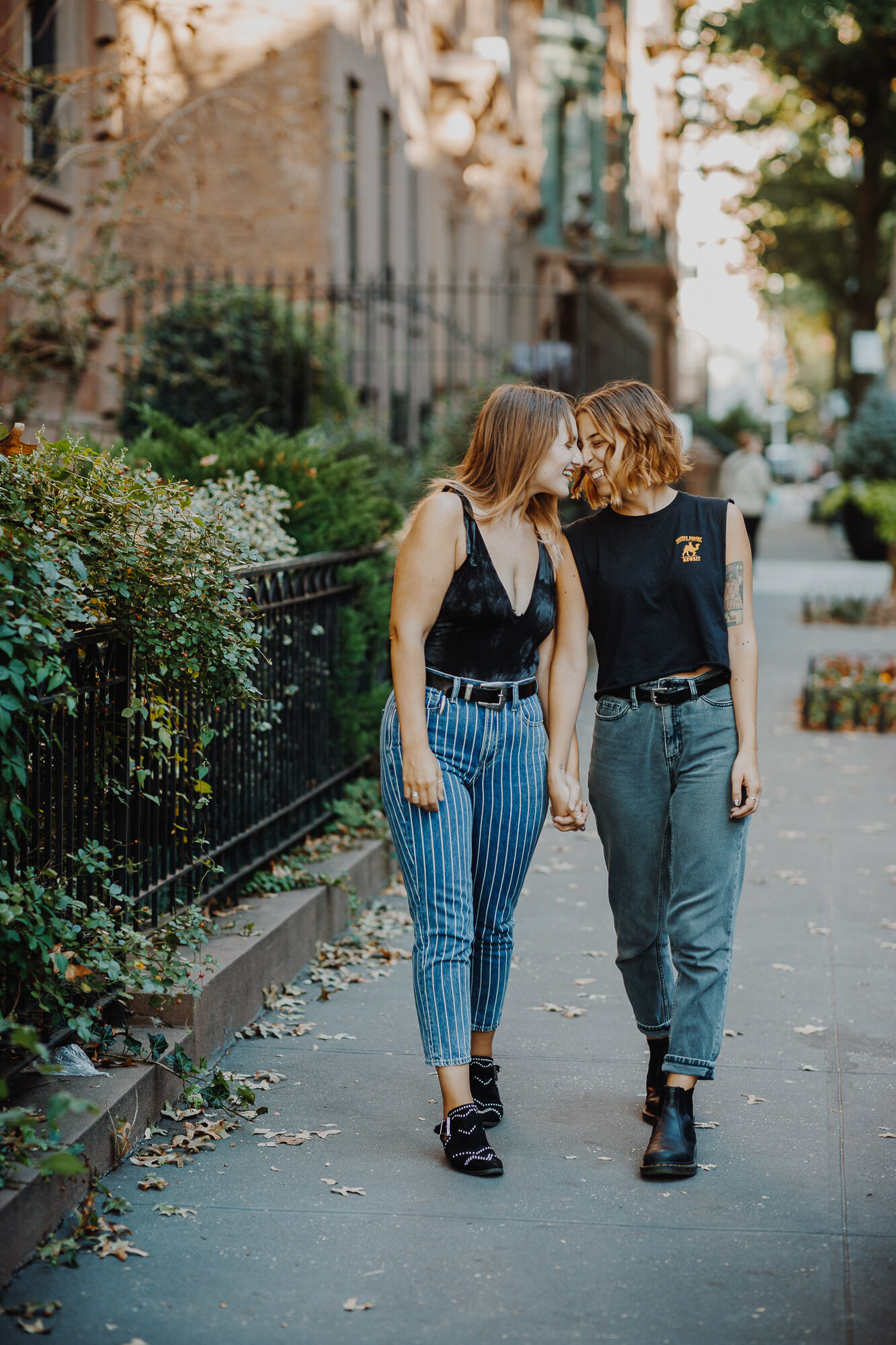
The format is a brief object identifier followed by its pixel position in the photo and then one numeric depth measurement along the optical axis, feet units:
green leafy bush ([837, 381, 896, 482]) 74.59
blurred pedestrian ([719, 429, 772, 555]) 68.59
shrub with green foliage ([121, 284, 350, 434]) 39.70
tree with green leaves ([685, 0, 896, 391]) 72.54
